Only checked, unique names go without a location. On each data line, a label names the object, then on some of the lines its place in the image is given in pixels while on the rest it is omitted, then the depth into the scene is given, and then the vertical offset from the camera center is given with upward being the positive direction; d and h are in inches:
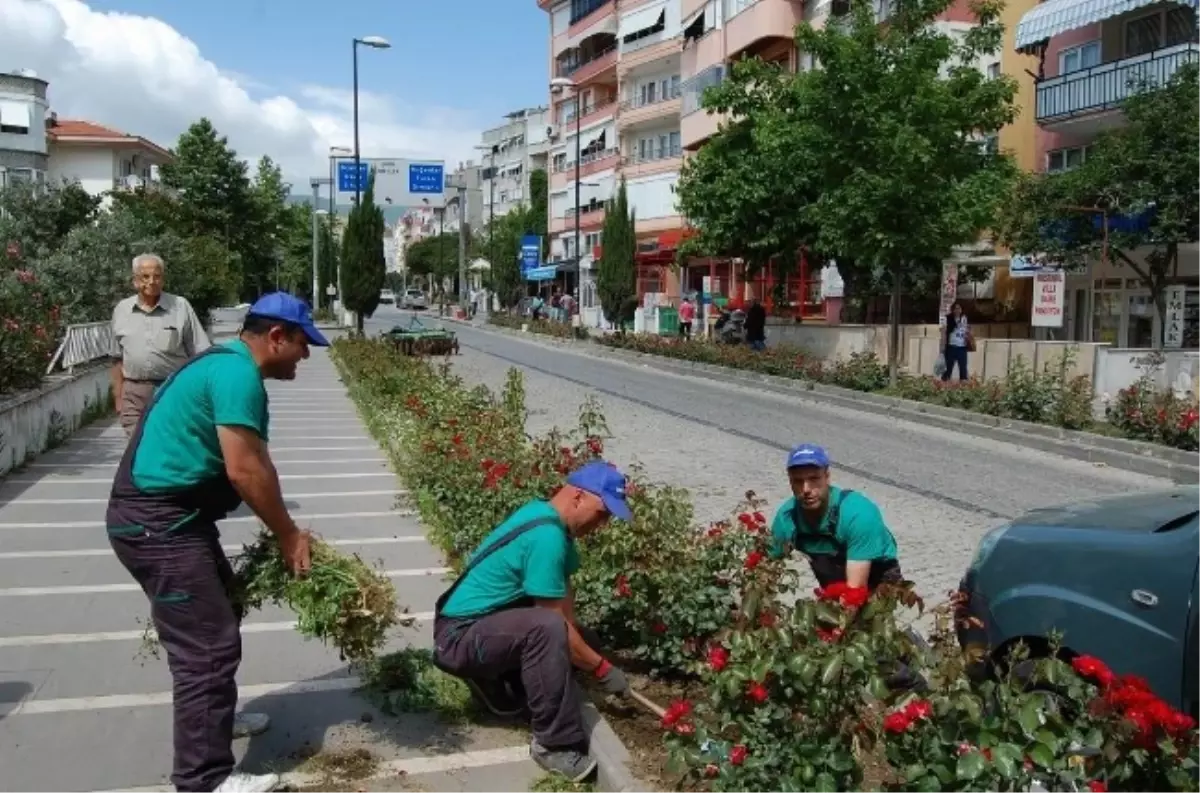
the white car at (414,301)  3789.9 -51.3
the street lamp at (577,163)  1860.9 +208.4
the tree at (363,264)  1254.3 +24.9
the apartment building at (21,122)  2261.3 +327.7
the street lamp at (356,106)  1218.6 +224.9
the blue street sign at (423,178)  2096.5 +203.6
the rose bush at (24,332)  428.8 -20.2
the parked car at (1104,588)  149.5 -42.9
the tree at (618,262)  1492.4 +35.5
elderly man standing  291.0 -14.7
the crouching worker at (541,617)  162.2 -49.0
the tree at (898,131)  763.4 +112.7
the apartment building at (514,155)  3732.8 +471.4
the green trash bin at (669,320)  1732.5 -48.8
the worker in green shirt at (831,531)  195.8 -43.5
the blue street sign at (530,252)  2492.6 +79.7
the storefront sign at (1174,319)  862.0 -19.8
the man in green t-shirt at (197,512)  143.9 -30.0
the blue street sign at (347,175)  1584.0 +159.5
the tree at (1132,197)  743.7 +67.3
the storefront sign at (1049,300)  792.3 -5.4
